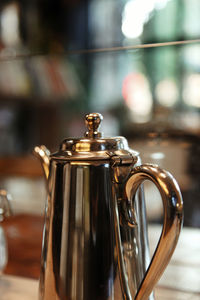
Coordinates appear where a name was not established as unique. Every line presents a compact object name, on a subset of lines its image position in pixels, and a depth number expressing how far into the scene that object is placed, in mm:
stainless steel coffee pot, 453
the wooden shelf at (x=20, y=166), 1717
